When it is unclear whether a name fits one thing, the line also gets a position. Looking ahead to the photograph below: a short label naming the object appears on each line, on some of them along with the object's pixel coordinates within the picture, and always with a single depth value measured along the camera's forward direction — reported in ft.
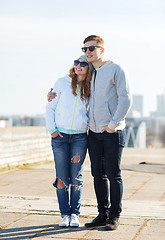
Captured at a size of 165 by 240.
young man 14.69
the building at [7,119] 493.77
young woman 15.51
